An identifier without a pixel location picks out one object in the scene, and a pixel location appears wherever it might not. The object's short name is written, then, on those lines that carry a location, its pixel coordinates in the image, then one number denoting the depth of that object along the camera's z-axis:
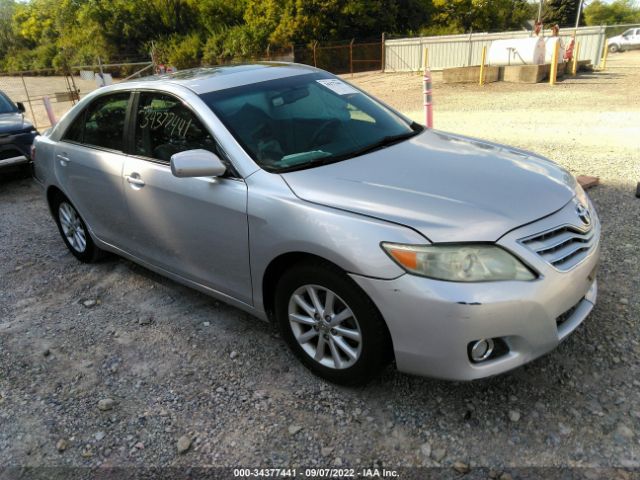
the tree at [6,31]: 54.38
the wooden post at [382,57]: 27.94
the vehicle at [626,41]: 32.50
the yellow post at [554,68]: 15.59
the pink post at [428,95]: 6.41
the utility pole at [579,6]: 44.21
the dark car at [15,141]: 7.62
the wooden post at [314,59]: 27.90
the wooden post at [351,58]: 27.70
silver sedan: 2.27
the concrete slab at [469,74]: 17.06
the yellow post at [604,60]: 19.39
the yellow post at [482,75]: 17.00
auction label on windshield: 3.73
